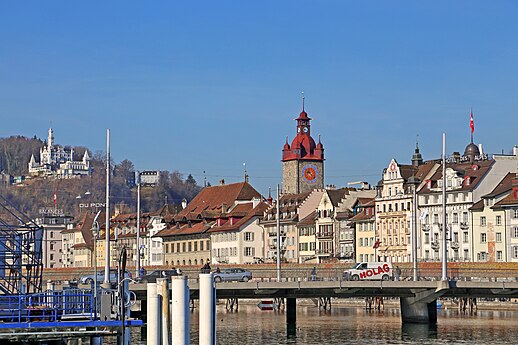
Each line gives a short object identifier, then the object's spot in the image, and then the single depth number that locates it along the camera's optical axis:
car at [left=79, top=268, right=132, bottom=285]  108.38
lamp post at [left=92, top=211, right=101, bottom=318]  77.27
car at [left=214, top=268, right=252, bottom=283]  111.81
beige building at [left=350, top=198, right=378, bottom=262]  180.50
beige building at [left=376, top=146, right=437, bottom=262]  171.88
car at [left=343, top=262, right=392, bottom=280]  110.17
